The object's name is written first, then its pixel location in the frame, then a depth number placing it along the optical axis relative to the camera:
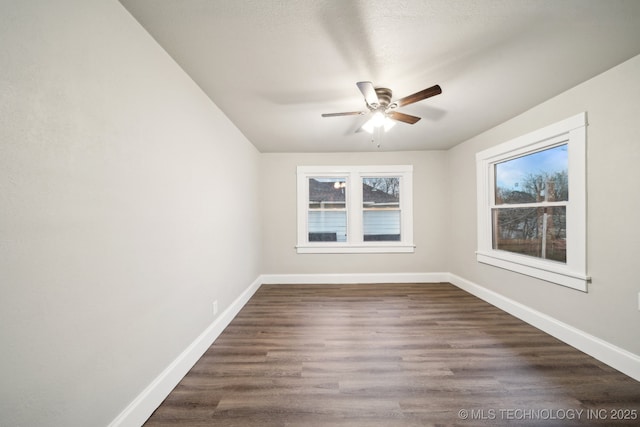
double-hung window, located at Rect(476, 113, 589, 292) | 2.18
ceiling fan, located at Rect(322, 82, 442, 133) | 1.80
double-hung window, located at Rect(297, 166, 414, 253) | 4.28
